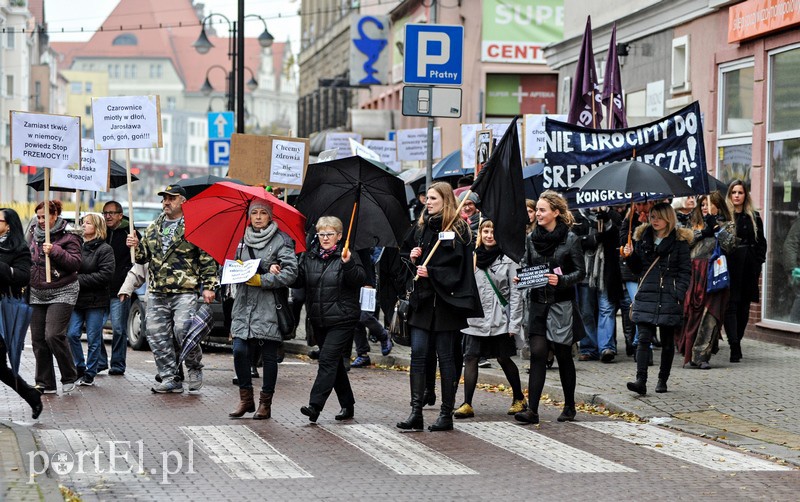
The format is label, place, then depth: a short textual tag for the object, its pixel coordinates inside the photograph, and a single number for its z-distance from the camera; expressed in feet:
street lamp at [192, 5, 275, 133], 92.12
